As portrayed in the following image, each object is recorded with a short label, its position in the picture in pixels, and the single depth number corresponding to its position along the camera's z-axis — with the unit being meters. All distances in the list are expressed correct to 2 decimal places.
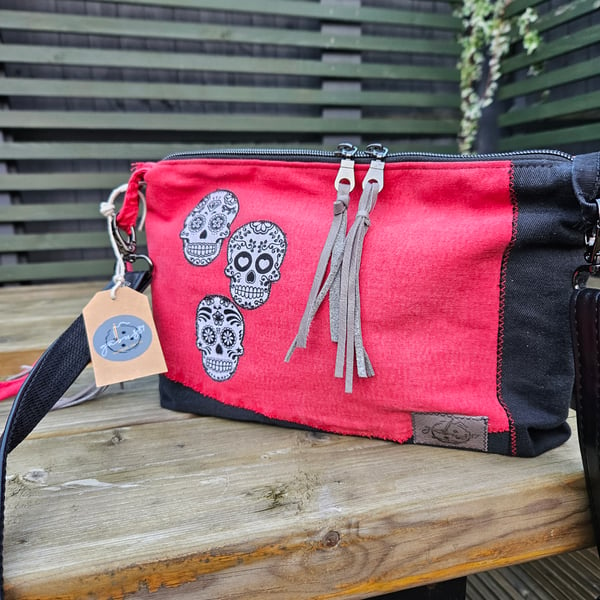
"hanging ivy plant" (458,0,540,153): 1.66
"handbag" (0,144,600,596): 0.44
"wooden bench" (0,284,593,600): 0.37
